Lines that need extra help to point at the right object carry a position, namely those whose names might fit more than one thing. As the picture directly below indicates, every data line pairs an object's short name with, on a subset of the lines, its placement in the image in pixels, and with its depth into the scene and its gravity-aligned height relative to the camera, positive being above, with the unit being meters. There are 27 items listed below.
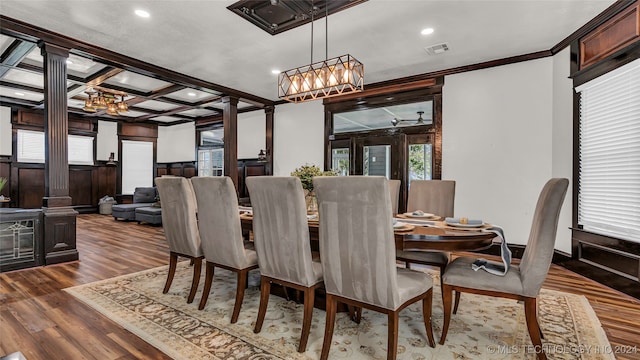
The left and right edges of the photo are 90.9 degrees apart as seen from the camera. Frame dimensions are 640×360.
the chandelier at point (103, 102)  5.86 +1.38
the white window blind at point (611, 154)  2.90 +0.25
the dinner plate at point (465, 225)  2.17 -0.33
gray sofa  7.16 -0.70
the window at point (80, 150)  8.39 +0.68
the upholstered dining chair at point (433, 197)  3.18 -0.20
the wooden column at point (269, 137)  7.10 +0.88
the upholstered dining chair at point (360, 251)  1.59 -0.39
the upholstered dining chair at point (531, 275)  1.73 -0.58
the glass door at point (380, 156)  5.38 +0.38
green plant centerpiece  2.63 -0.01
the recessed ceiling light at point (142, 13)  3.17 +1.65
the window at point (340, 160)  6.02 +0.32
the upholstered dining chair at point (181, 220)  2.56 -0.37
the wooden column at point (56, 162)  3.68 +0.15
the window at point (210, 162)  8.47 +0.38
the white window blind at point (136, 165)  9.15 +0.31
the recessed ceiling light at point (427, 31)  3.53 +1.66
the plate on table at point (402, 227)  2.01 -0.33
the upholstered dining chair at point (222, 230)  2.25 -0.40
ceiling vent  3.96 +1.66
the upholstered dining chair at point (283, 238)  1.87 -0.39
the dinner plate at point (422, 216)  2.69 -0.34
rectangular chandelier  2.78 +0.90
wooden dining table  1.84 -0.37
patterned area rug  1.88 -1.05
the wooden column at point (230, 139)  6.03 +0.71
